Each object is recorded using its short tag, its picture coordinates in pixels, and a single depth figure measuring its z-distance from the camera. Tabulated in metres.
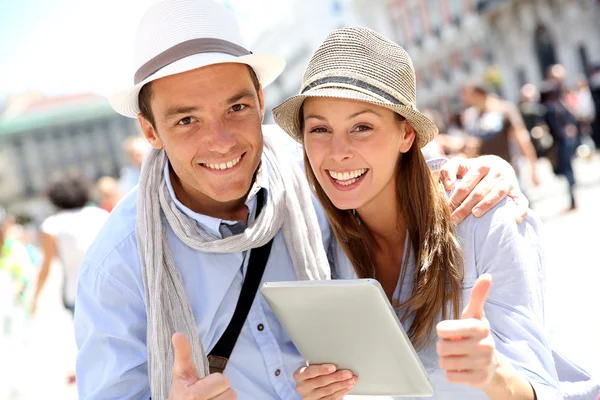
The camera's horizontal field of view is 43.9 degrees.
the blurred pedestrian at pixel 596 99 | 11.81
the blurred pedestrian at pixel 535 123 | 9.27
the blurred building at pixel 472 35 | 23.98
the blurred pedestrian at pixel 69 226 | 5.98
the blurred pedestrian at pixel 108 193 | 7.26
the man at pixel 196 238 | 2.27
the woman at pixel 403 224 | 1.98
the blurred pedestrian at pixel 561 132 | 8.68
